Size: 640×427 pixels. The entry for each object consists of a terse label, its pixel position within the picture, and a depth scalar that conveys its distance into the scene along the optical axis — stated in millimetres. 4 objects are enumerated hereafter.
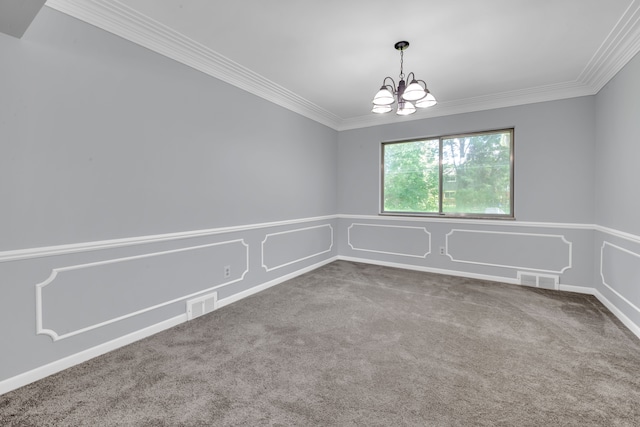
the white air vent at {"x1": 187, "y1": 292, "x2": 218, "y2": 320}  2878
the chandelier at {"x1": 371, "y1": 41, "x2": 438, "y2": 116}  2439
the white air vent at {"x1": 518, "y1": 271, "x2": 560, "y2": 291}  3842
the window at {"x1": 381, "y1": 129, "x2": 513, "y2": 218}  4227
